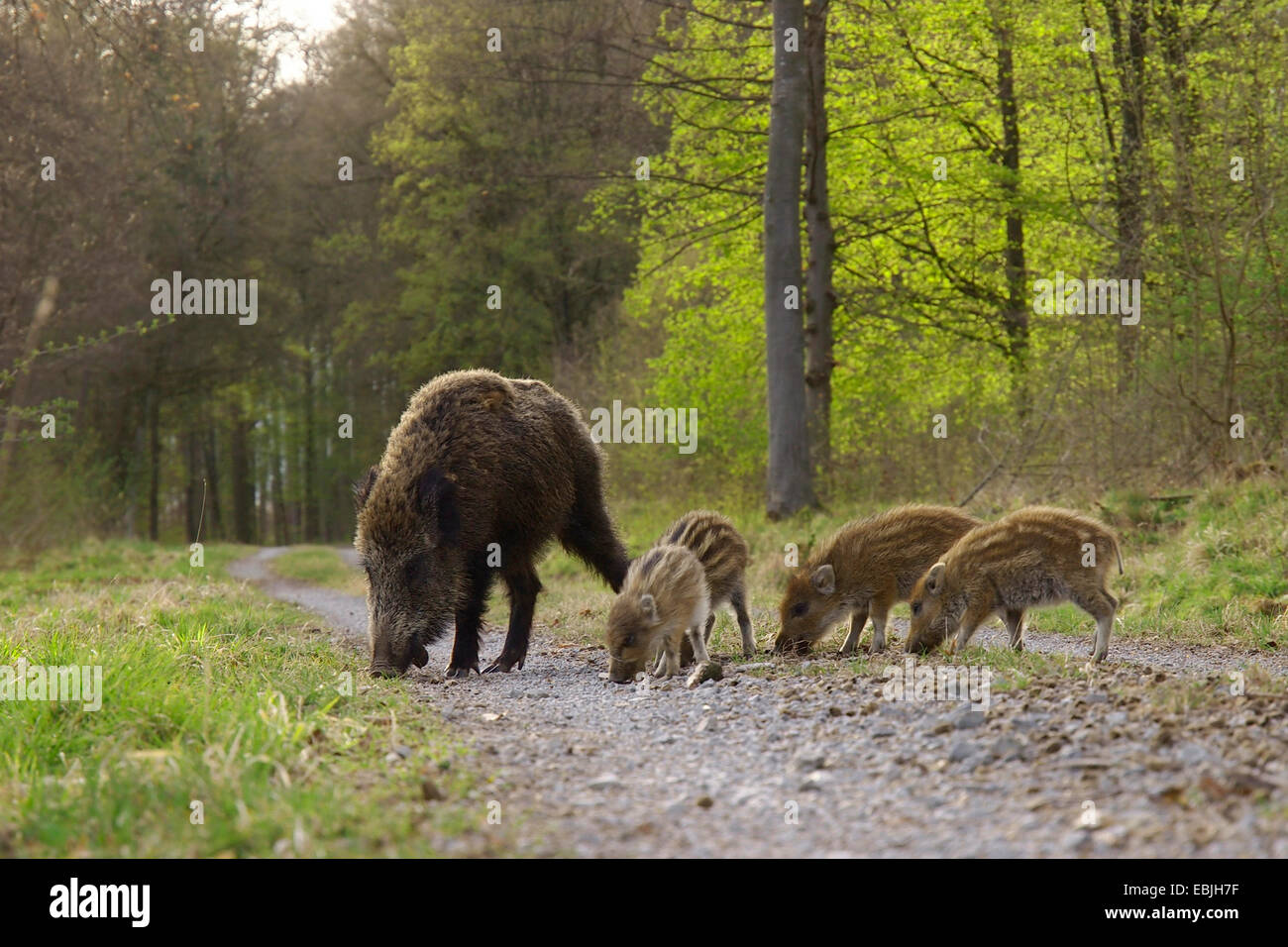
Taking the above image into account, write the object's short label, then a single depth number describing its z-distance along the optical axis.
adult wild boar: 7.54
